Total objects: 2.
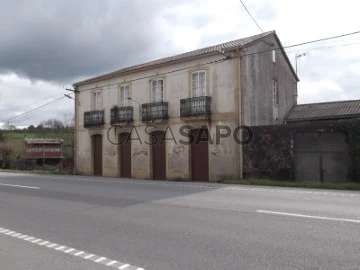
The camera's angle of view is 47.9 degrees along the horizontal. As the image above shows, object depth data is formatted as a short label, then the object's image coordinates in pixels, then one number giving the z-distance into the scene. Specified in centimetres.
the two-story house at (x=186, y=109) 2106
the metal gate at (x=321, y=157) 1772
